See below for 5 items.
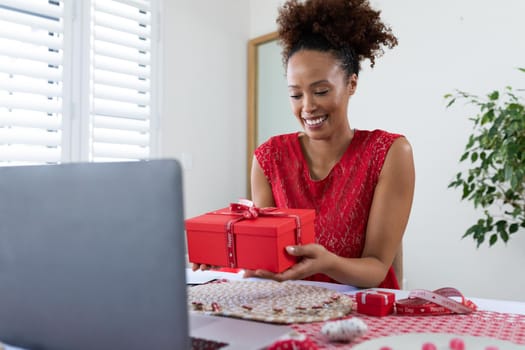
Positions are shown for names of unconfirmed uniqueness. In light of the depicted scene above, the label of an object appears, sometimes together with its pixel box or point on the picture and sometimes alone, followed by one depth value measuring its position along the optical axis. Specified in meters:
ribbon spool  0.78
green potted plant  1.83
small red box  0.76
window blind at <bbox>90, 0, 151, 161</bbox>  2.63
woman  1.26
